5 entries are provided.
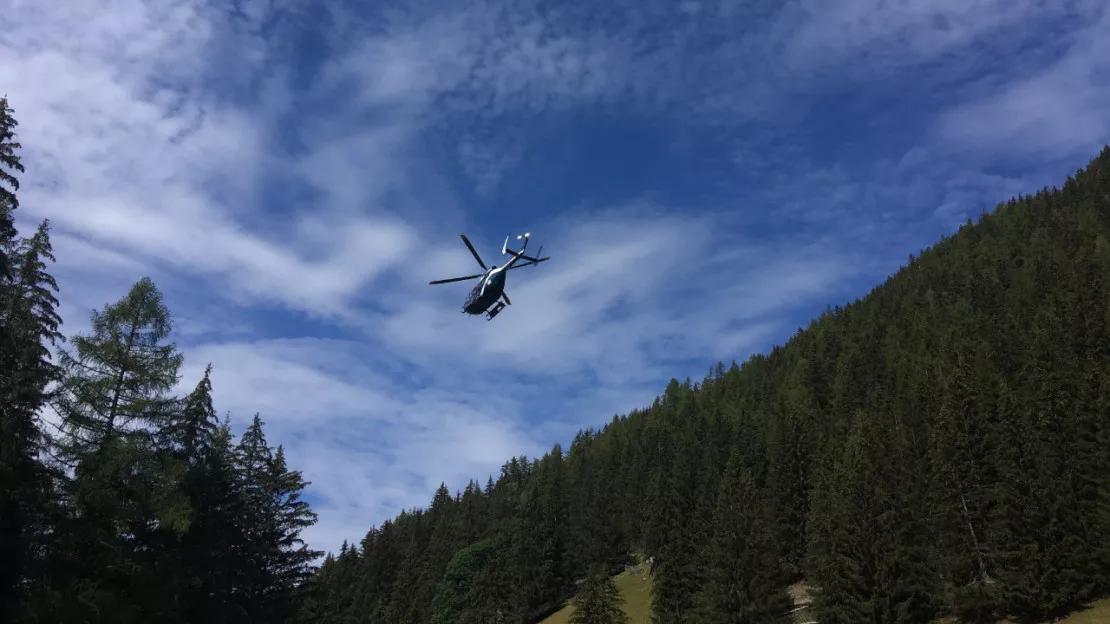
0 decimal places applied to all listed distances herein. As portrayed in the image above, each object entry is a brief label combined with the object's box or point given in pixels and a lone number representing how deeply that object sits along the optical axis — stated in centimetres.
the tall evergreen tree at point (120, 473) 2464
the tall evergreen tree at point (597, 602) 5244
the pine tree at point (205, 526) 2981
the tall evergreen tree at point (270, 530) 3916
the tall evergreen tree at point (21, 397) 2253
